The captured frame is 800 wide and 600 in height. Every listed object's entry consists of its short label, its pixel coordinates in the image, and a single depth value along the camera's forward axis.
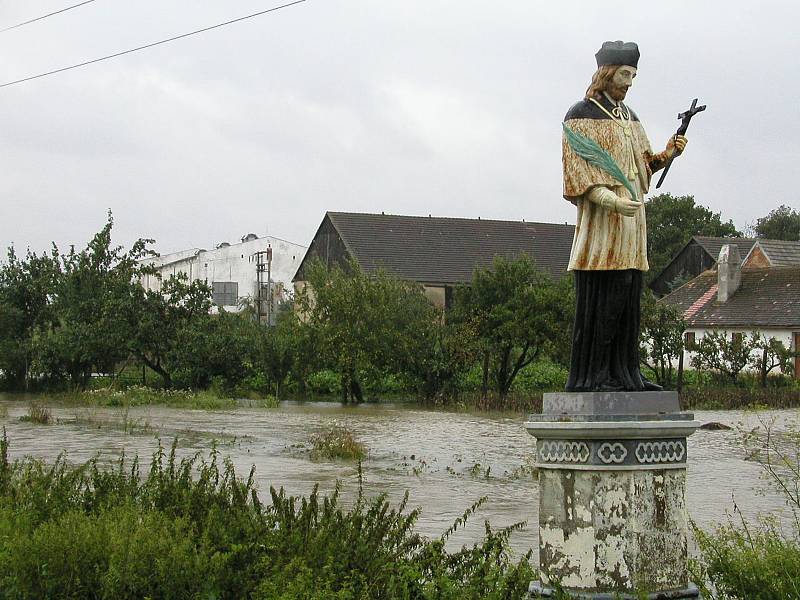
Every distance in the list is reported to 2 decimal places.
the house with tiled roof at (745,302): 47.66
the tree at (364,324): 38.56
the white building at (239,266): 79.44
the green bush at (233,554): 6.51
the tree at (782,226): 93.38
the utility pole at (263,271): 73.75
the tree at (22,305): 44.38
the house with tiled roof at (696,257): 69.75
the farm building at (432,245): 63.50
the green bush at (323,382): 44.06
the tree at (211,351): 40.56
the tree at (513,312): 34.53
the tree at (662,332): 36.75
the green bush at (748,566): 6.60
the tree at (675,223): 82.56
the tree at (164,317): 40.75
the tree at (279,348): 40.84
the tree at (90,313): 40.88
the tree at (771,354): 38.66
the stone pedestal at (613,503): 6.52
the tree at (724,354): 38.91
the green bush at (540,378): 40.72
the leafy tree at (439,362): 37.44
